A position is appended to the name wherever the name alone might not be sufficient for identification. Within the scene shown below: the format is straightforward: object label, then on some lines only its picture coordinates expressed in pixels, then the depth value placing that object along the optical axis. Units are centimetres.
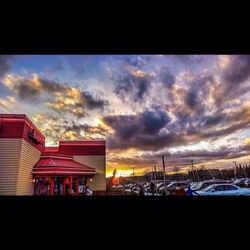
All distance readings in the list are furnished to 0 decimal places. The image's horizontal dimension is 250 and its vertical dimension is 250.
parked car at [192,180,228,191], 991
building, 948
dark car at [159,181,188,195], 1499
